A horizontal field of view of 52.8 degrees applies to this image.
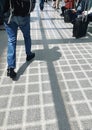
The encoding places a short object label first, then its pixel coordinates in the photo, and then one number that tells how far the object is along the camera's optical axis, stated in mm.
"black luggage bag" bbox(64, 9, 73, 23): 2675
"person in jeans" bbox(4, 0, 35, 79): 1302
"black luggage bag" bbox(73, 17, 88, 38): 2224
